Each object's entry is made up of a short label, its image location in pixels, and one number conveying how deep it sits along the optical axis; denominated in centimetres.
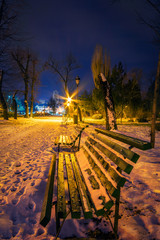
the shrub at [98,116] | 2468
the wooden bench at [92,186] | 142
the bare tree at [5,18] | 952
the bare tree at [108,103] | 838
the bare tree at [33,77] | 2377
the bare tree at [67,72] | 2351
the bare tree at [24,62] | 2069
